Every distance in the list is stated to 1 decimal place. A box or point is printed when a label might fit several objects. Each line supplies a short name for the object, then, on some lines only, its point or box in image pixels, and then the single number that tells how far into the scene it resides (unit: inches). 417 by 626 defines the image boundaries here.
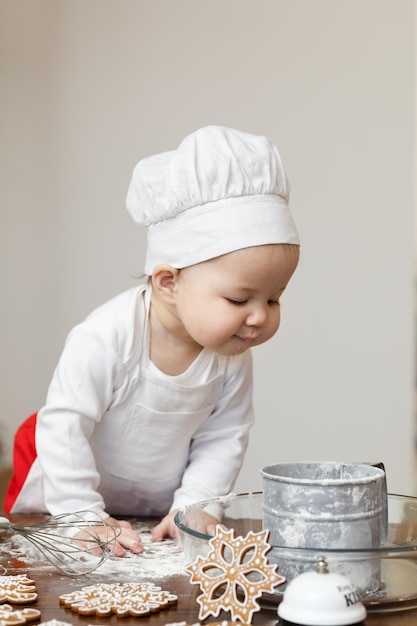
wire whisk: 65.8
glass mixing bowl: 57.1
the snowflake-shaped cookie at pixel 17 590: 58.5
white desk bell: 53.6
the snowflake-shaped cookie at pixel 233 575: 55.6
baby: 77.4
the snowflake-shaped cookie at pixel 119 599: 57.1
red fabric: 89.0
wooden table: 56.6
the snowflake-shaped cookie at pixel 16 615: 55.5
